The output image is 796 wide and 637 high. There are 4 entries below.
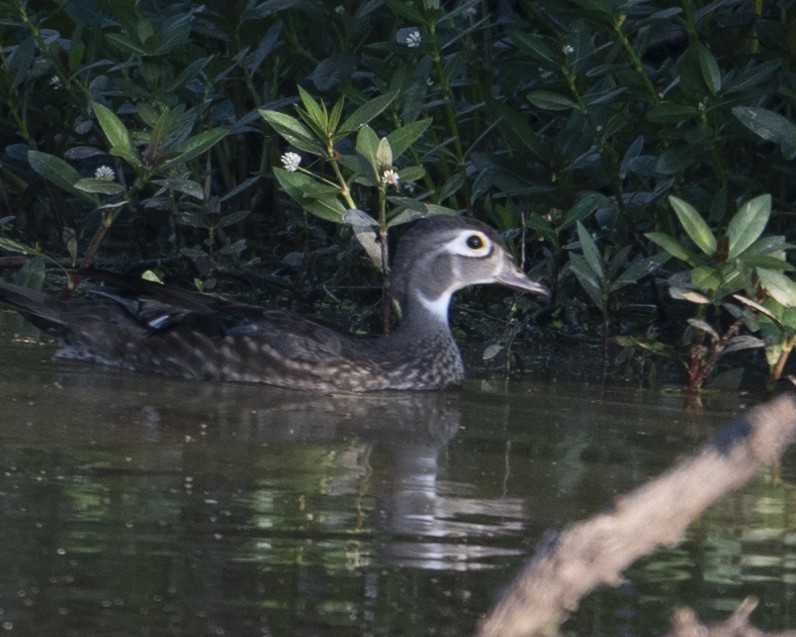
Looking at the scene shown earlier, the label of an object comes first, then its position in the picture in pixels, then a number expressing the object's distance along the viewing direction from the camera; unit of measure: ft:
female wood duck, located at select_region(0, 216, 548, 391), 48.80
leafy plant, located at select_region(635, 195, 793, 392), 45.11
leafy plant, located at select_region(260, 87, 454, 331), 49.39
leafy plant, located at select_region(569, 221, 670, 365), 50.29
